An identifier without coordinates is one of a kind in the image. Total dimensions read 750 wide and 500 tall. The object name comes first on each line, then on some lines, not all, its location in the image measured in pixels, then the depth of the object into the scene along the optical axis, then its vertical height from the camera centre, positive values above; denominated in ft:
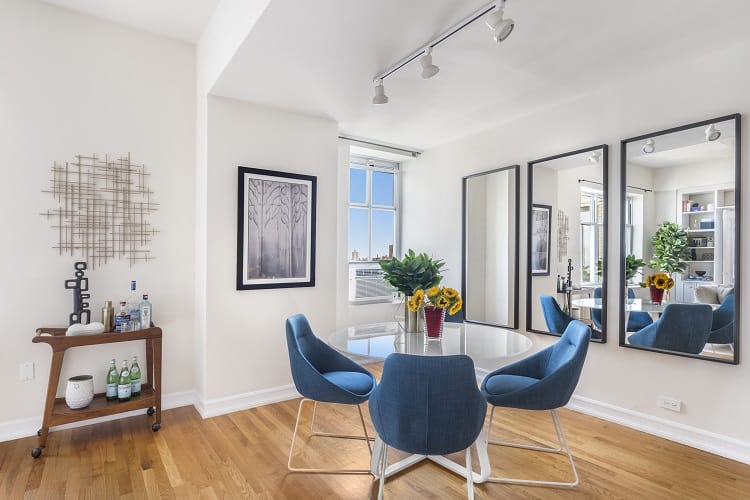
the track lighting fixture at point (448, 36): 6.31 +3.85
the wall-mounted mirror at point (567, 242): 10.77 +0.22
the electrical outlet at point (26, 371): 9.34 -2.80
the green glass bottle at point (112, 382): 9.71 -3.16
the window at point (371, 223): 16.63 +1.09
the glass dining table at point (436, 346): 7.32 -1.84
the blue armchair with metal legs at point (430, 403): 5.73 -2.17
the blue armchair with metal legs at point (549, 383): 7.27 -2.53
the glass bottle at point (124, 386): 9.62 -3.21
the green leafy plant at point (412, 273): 8.64 -0.51
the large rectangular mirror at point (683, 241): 8.62 +0.22
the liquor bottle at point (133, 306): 9.91 -1.45
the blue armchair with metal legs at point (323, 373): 7.62 -2.56
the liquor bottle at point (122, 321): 9.59 -1.70
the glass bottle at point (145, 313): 10.07 -1.58
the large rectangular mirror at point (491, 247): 12.98 +0.08
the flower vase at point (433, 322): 8.22 -1.46
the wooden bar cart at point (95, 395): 8.66 -3.22
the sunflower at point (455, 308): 8.30 -1.18
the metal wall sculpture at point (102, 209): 9.75 +0.95
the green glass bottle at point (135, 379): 9.92 -3.15
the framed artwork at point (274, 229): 11.24 +0.55
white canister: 9.05 -3.21
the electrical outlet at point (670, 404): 9.18 -3.45
